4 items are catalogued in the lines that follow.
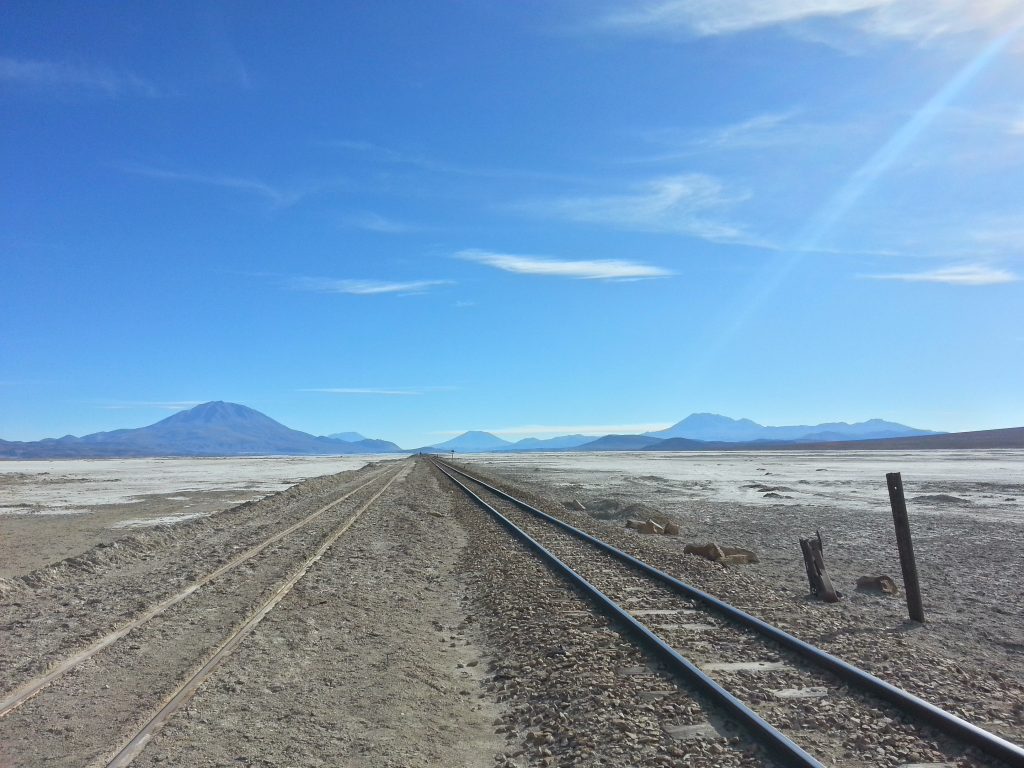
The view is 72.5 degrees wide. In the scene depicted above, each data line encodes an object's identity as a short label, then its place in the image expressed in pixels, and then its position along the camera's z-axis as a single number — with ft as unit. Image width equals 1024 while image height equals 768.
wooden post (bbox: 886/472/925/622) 30.76
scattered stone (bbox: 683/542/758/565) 46.16
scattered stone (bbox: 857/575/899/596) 37.01
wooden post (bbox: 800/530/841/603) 34.47
